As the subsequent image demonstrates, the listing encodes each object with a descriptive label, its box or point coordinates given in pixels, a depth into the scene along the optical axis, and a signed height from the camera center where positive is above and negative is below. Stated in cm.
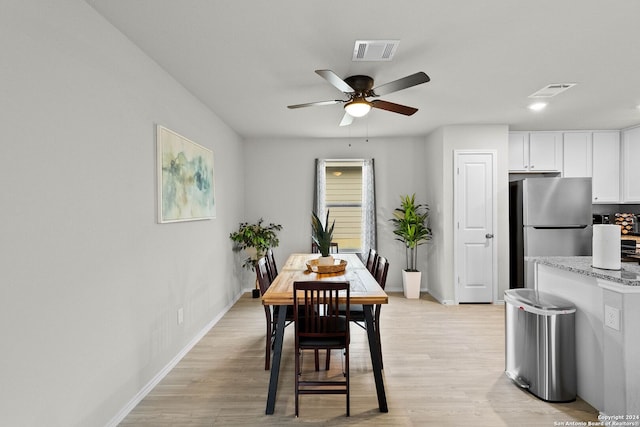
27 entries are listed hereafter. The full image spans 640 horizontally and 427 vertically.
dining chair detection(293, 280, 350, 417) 217 -78
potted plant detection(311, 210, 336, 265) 299 -28
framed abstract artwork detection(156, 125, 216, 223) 275 +34
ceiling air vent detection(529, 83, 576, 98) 323 +124
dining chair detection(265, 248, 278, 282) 345 -56
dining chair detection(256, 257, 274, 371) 277 -79
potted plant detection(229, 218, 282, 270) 495 -39
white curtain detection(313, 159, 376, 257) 554 +24
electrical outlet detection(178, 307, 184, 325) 309 -95
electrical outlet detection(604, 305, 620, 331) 201 -65
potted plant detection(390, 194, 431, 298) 514 -32
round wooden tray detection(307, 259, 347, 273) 298 -49
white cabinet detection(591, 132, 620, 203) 504 +69
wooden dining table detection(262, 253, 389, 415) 227 -68
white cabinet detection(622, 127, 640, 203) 487 +68
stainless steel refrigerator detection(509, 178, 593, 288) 445 -5
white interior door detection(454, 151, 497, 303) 476 -18
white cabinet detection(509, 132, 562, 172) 507 +93
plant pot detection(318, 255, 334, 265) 302 -43
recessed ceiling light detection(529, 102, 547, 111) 377 +124
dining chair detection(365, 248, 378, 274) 335 -52
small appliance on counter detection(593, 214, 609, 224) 514 -11
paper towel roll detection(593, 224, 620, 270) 217 -23
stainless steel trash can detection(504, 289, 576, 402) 233 -96
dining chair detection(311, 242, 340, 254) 480 -54
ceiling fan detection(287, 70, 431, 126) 283 +97
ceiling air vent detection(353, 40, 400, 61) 235 +121
